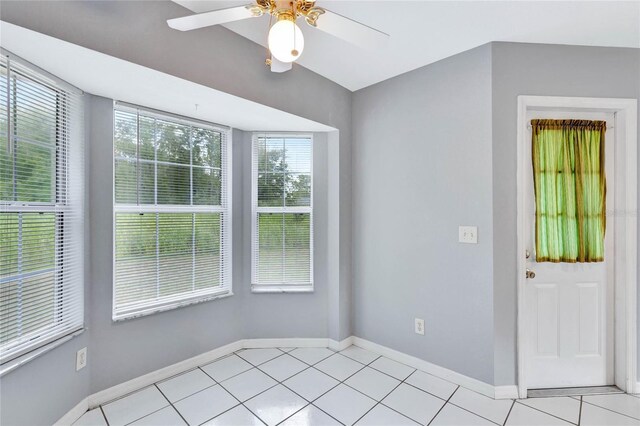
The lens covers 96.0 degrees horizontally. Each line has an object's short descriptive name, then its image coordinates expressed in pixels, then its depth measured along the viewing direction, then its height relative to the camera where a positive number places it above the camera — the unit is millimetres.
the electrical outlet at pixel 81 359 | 1826 -940
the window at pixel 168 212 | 2100 +1
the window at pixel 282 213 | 2816 -11
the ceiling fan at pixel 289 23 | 1075 +784
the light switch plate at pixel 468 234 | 2105 -169
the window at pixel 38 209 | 1497 +20
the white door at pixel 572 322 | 2131 -825
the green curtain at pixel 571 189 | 2098 +164
